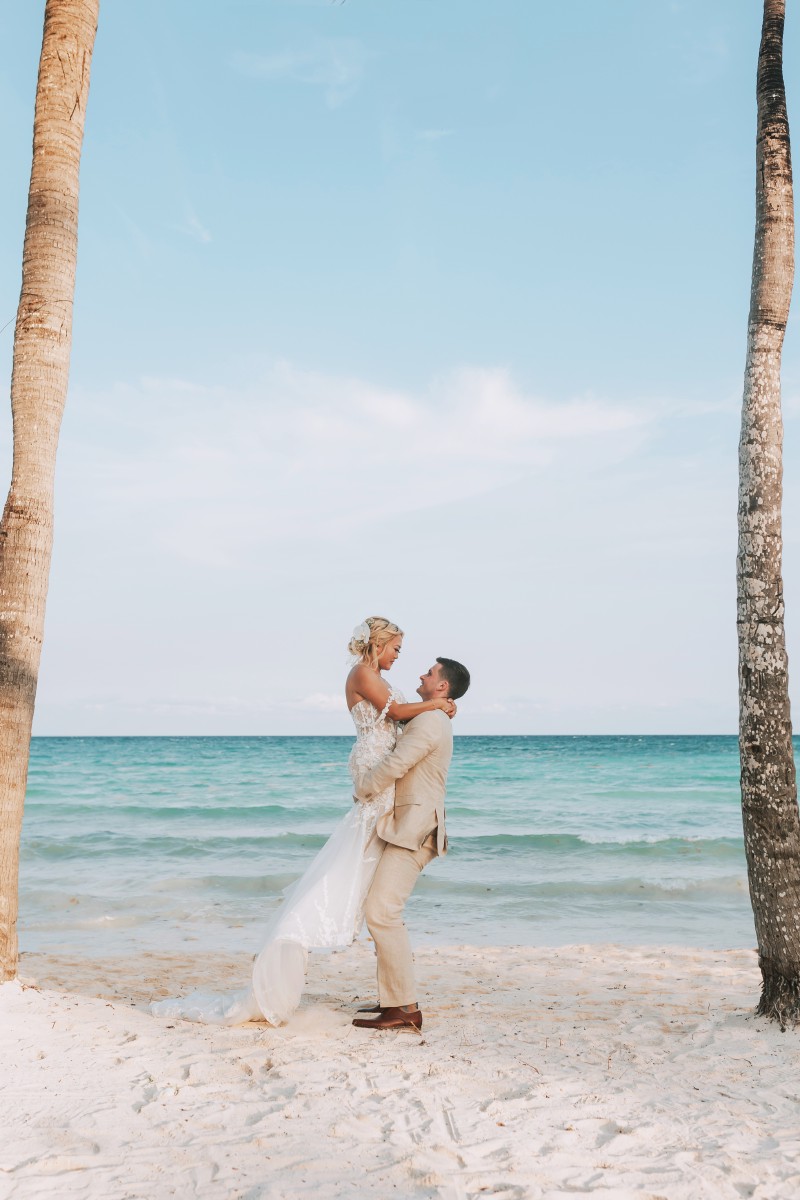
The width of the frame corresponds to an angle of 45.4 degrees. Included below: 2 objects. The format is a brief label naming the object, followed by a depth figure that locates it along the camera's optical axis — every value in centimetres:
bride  562
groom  575
